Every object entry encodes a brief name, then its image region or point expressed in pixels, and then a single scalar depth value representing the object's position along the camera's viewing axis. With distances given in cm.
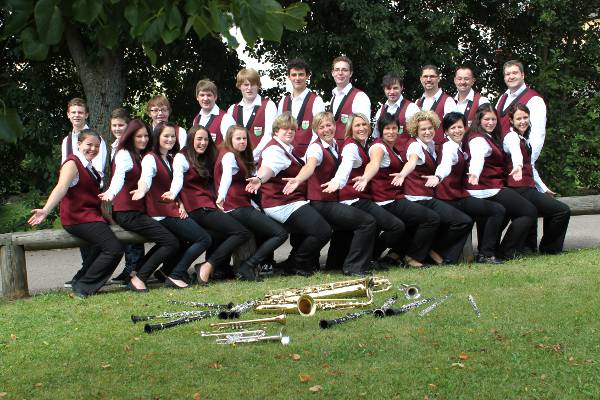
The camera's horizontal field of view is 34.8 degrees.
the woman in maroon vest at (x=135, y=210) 918
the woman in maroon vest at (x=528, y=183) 1012
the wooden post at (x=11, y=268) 905
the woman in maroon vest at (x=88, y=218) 891
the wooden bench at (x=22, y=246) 905
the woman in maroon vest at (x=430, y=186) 995
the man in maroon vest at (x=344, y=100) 1063
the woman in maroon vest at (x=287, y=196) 947
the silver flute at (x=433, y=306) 730
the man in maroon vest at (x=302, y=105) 1046
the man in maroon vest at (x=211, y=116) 1057
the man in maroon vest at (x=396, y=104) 1088
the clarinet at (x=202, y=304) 786
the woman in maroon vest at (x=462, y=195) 1005
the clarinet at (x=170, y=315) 753
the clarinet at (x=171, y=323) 711
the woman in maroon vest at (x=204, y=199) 942
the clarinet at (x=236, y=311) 737
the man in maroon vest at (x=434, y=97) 1100
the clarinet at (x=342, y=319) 697
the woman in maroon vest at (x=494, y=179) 1011
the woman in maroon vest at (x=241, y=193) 944
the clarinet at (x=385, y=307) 727
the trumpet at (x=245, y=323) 697
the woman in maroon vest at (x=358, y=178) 962
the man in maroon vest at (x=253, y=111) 1051
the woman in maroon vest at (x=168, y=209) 928
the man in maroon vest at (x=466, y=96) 1100
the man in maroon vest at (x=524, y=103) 1048
